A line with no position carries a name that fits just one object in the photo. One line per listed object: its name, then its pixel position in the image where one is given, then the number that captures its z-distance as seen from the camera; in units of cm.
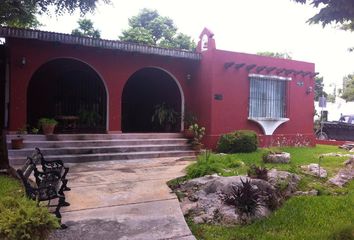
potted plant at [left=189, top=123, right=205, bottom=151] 1217
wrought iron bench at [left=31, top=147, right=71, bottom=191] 653
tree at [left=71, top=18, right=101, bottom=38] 2595
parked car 1947
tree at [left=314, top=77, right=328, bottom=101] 3863
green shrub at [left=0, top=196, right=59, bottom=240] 366
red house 1102
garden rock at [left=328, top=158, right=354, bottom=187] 746
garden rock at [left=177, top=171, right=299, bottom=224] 543
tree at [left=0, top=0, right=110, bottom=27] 977
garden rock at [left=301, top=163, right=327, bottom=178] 806
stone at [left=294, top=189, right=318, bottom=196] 663
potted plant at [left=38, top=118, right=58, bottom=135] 1062
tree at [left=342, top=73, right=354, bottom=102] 2966
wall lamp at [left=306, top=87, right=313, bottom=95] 1552
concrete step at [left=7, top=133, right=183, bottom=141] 1030
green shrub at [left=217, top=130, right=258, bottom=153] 1166
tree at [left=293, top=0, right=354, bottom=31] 449
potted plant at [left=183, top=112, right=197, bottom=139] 1308
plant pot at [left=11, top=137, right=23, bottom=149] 959
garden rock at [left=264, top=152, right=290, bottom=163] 947
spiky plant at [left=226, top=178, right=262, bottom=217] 541
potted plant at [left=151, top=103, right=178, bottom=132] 1340
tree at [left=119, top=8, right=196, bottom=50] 2792
